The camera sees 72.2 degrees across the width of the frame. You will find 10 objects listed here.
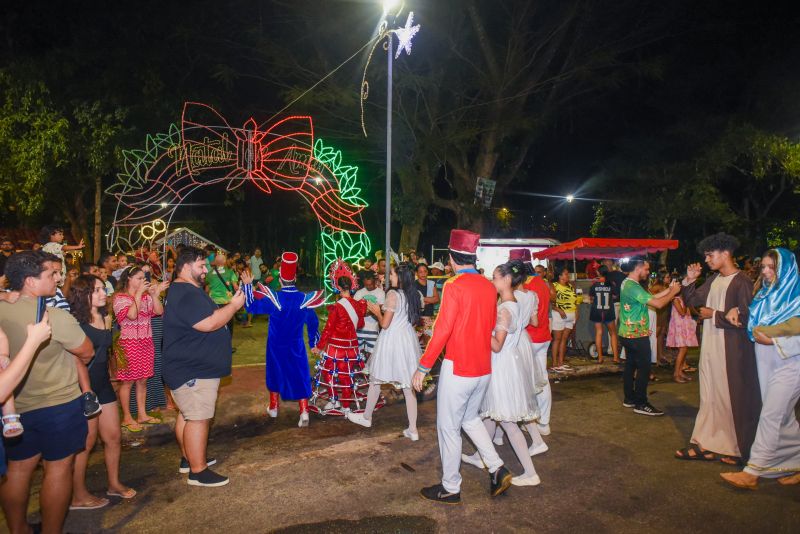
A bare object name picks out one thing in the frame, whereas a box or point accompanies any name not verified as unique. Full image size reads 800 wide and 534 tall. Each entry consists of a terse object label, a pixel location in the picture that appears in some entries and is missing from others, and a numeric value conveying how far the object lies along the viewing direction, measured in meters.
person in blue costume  6.55
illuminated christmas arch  8.88
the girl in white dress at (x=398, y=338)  6.04
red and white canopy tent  12.50
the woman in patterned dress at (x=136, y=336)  5.85
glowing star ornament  8.78
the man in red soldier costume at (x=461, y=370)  4.25
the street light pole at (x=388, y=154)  8.42
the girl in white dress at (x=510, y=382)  4.59
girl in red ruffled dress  6.84
